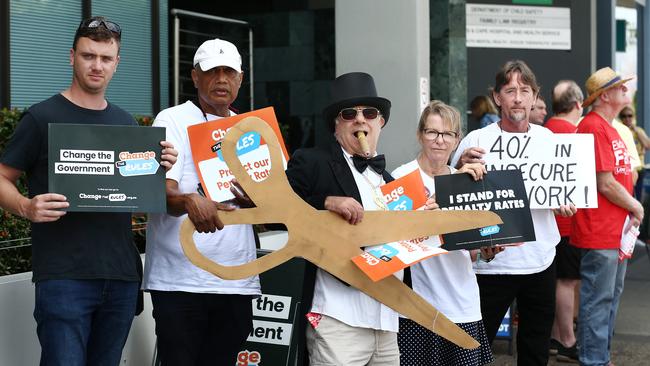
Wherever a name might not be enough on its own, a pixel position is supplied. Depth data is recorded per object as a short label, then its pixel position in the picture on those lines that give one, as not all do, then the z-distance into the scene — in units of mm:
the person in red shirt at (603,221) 6754
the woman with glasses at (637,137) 14297
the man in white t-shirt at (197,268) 4590
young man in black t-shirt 4188
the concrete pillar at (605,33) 15094
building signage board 12961
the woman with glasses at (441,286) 5102
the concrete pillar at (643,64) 20891
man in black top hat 4352
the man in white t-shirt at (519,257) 5785
